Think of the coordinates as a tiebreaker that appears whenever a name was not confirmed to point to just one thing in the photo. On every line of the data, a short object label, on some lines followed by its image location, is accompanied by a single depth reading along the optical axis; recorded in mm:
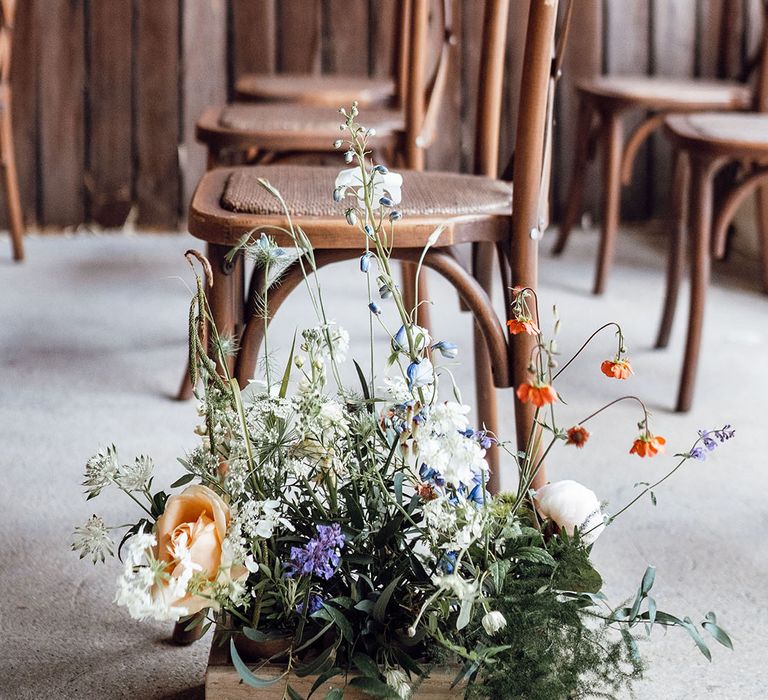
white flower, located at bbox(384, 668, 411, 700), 976
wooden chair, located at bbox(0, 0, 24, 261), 2705
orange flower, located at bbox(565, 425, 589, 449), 913
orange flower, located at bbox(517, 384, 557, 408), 897
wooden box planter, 1021
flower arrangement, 958
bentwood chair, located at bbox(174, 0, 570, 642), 1222
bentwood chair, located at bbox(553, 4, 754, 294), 2670
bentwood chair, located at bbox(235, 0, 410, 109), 2248
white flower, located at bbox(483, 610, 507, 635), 943
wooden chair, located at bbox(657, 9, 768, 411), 1940
